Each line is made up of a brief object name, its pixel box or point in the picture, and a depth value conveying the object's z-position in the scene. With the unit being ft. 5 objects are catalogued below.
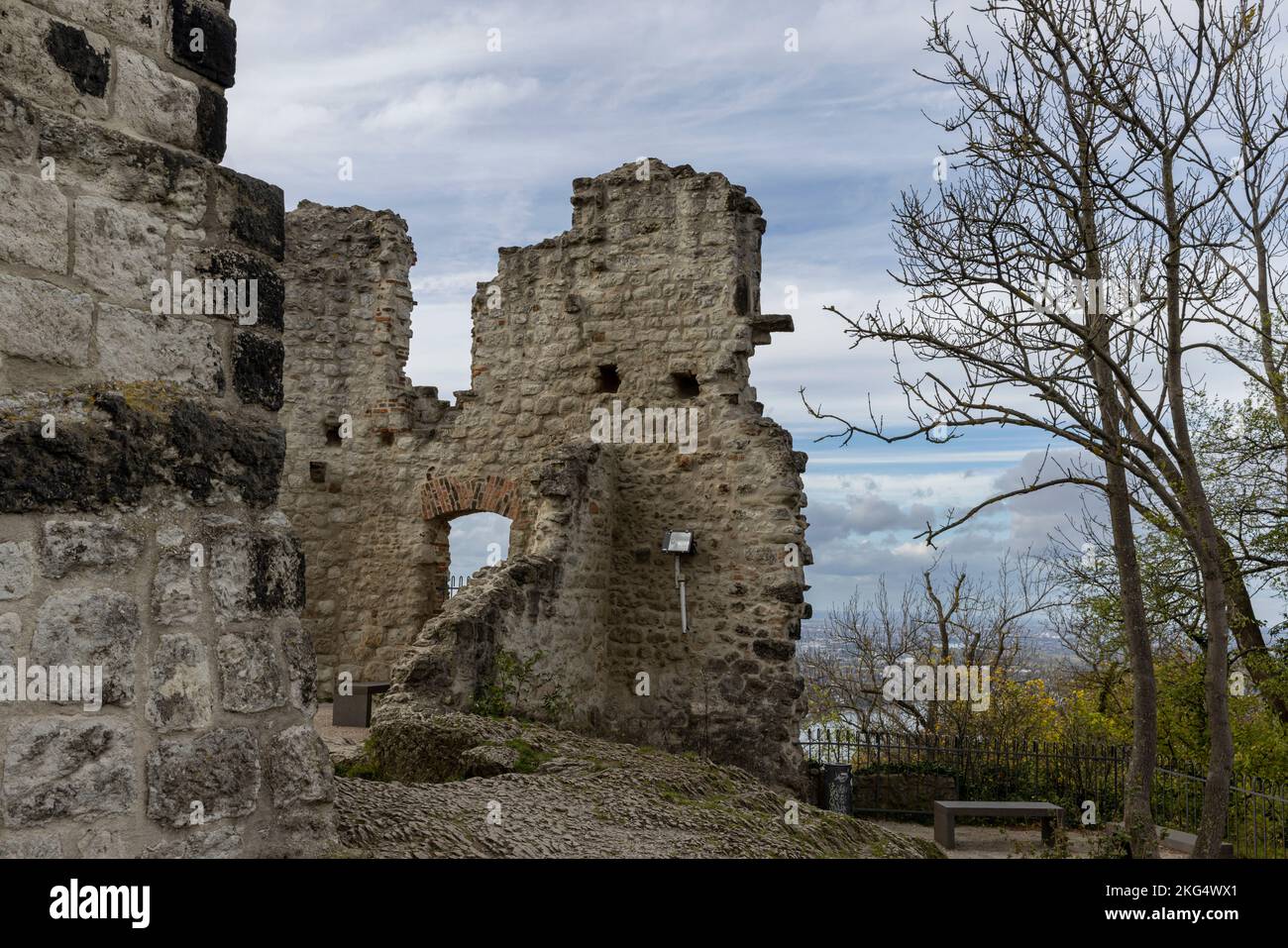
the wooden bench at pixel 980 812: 32.35
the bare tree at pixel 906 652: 53.36
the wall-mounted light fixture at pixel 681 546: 32.35
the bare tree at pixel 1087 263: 27.43
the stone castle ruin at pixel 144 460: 8.84
